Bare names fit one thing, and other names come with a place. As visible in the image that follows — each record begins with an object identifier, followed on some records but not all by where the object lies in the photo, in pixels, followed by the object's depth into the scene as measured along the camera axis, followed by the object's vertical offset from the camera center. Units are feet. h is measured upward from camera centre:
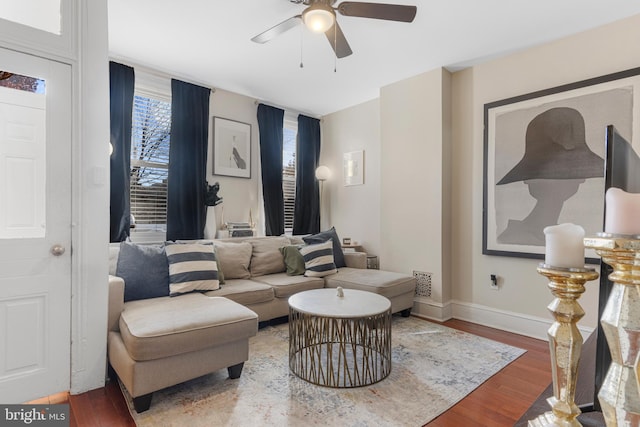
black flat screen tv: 1.85 +0.19
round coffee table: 7.03 -2.81
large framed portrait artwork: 8.79 +1.67
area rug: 5.85 -3.68
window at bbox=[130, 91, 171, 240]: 11.60 +1.90
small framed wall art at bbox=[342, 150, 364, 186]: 15.46 +2.20
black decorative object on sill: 12.51 +0.71
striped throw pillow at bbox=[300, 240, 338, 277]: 11.80 -1.71
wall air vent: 11.76 -2.56
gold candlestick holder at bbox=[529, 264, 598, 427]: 1.82 -0.74
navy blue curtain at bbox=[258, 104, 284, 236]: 14.57 +2.12
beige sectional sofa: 6.03 -2.44
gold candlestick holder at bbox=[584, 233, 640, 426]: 1.45 -0.54
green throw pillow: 12.10 -1.78
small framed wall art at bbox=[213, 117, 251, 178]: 13.29 +2.76
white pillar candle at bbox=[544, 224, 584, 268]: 1.85 -0.19
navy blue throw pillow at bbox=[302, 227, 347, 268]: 13.07 -1.11
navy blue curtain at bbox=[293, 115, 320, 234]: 16.02 +1.58
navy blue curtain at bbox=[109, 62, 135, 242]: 10.49 +2.18
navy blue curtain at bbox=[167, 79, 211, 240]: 11.95 +1.90
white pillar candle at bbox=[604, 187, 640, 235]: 1.55 +0.00
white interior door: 6.11 -0.27
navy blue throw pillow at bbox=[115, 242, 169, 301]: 8.37 -1.53
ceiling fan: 6.64 +4.24
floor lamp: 16.20 +2.00
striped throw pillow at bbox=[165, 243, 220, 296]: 8.84 -1.55
